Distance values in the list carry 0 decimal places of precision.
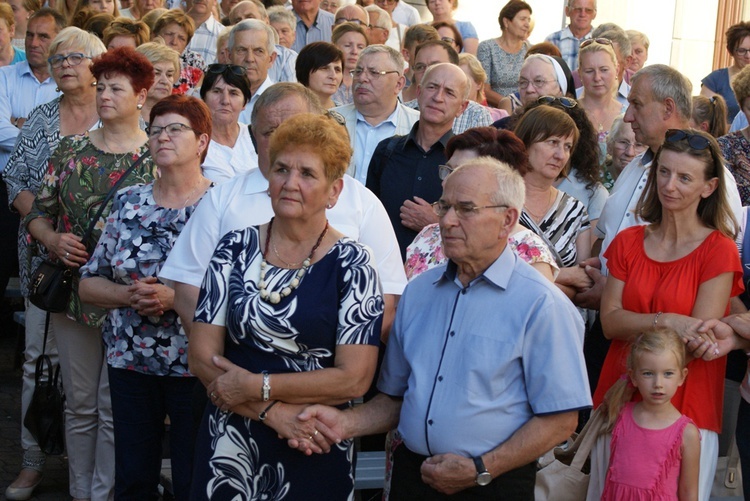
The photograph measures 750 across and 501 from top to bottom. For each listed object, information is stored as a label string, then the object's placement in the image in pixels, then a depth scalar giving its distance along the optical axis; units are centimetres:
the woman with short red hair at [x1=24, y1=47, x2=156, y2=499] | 509
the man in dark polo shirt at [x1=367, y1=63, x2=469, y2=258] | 543
